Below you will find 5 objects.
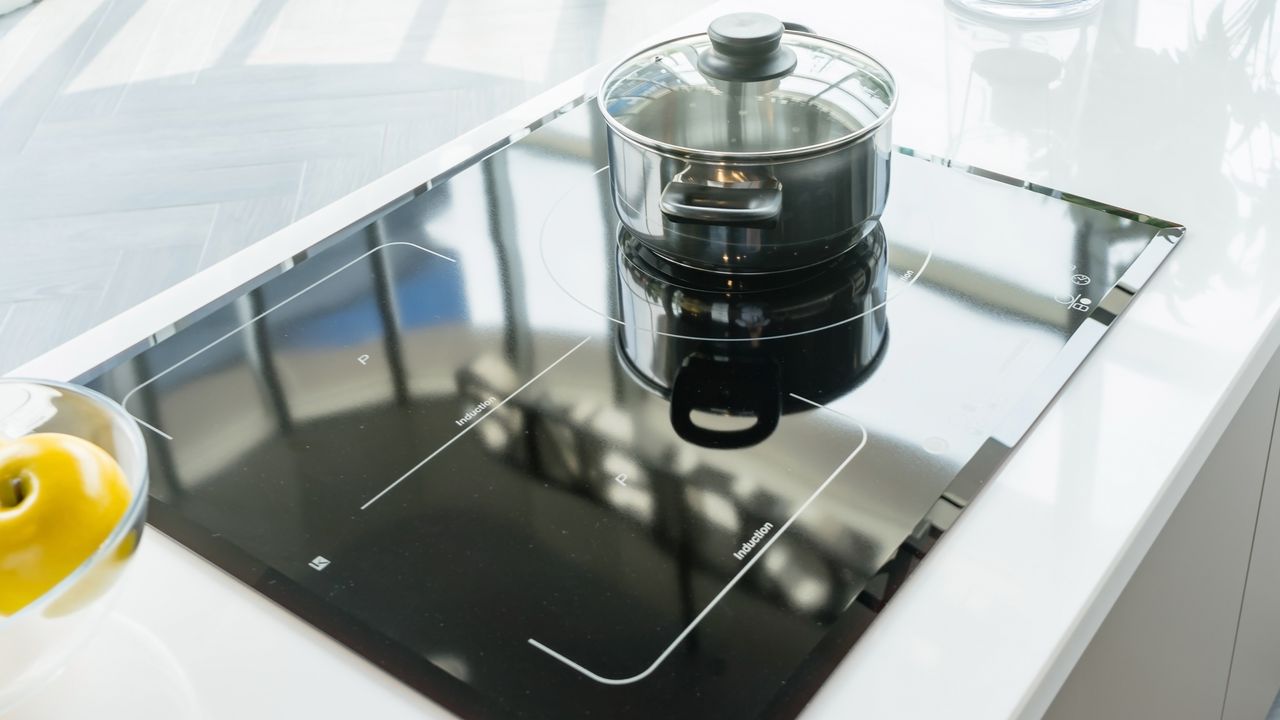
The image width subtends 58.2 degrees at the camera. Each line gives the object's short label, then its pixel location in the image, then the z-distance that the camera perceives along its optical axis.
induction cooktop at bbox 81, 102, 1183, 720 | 0.56
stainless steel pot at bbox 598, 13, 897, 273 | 0.75
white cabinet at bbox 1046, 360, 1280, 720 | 0.67
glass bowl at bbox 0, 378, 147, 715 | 0.49
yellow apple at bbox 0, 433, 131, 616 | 0.52
